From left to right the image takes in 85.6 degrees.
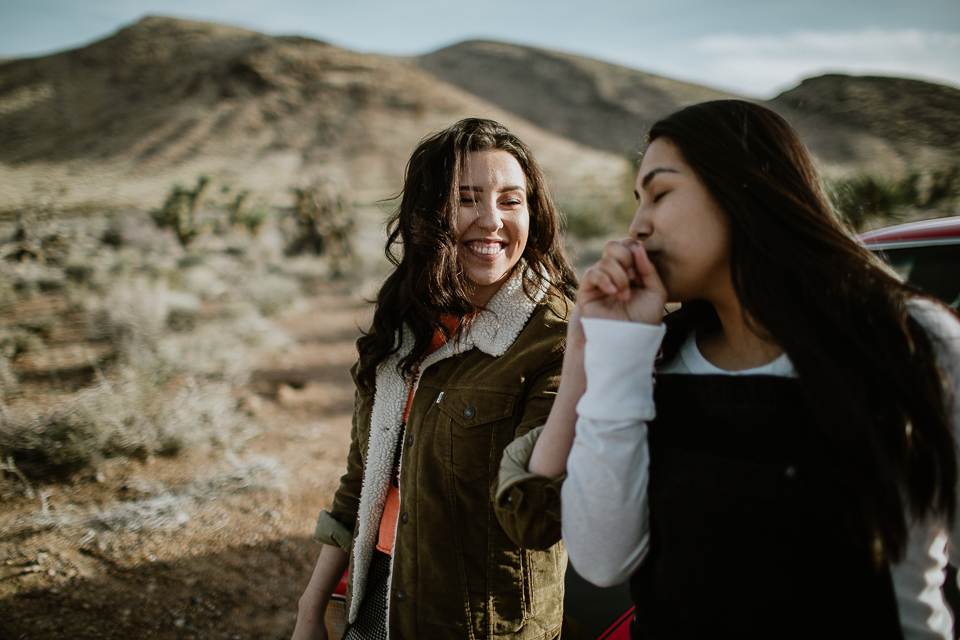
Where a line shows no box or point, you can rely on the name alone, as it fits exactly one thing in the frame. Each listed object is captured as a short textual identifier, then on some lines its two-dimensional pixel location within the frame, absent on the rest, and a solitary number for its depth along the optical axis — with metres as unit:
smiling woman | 1.43
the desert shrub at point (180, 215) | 10.90
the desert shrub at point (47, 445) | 4.00
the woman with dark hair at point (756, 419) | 0.94
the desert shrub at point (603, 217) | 15.90
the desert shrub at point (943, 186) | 10.04
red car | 2.06
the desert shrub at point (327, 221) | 12.42
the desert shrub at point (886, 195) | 10.09
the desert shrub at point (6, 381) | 4.95
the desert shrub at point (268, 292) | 8.95
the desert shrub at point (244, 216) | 12.74
